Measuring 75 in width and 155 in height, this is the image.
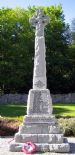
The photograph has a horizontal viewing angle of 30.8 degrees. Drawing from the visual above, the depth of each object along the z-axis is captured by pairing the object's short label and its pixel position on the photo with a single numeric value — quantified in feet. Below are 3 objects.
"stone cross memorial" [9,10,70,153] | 16.81
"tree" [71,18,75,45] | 72.15
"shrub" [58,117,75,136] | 23.10
